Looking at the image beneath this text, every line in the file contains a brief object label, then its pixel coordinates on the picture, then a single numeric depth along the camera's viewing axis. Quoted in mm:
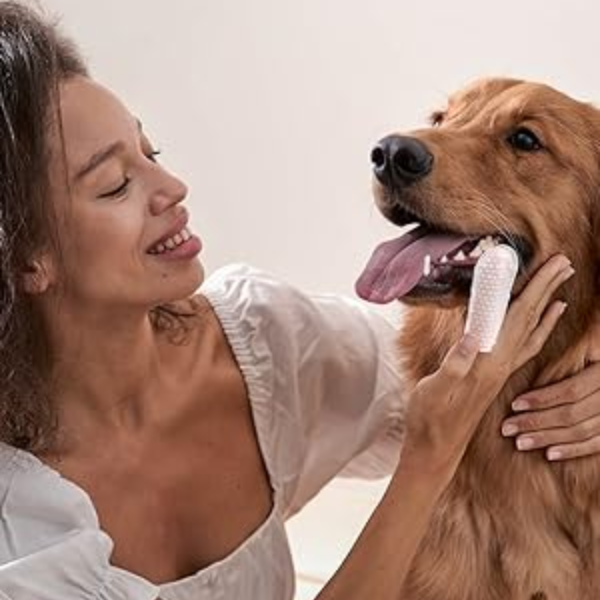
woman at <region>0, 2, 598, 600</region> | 1391
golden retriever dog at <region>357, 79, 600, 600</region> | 1384
